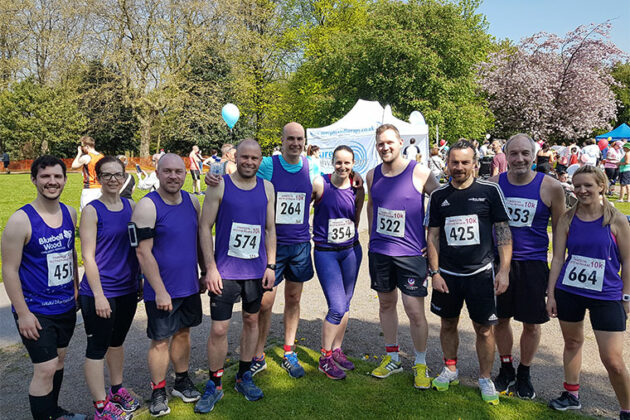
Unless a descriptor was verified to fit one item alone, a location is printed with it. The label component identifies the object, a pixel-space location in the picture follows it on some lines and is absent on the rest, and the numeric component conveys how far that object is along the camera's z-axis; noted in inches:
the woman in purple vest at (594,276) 123.6
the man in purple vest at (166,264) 127.3
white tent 621.6
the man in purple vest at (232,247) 138.3
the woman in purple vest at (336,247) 158.2
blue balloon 622.2
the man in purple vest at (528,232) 140.3
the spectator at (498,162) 595.5
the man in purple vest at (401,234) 150.3
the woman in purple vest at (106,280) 124.7
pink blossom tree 1251.2
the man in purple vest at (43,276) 114.3
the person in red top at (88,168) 308.8
